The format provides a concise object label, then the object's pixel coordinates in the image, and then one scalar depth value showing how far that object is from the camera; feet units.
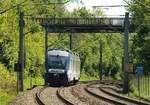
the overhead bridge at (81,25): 226.99
